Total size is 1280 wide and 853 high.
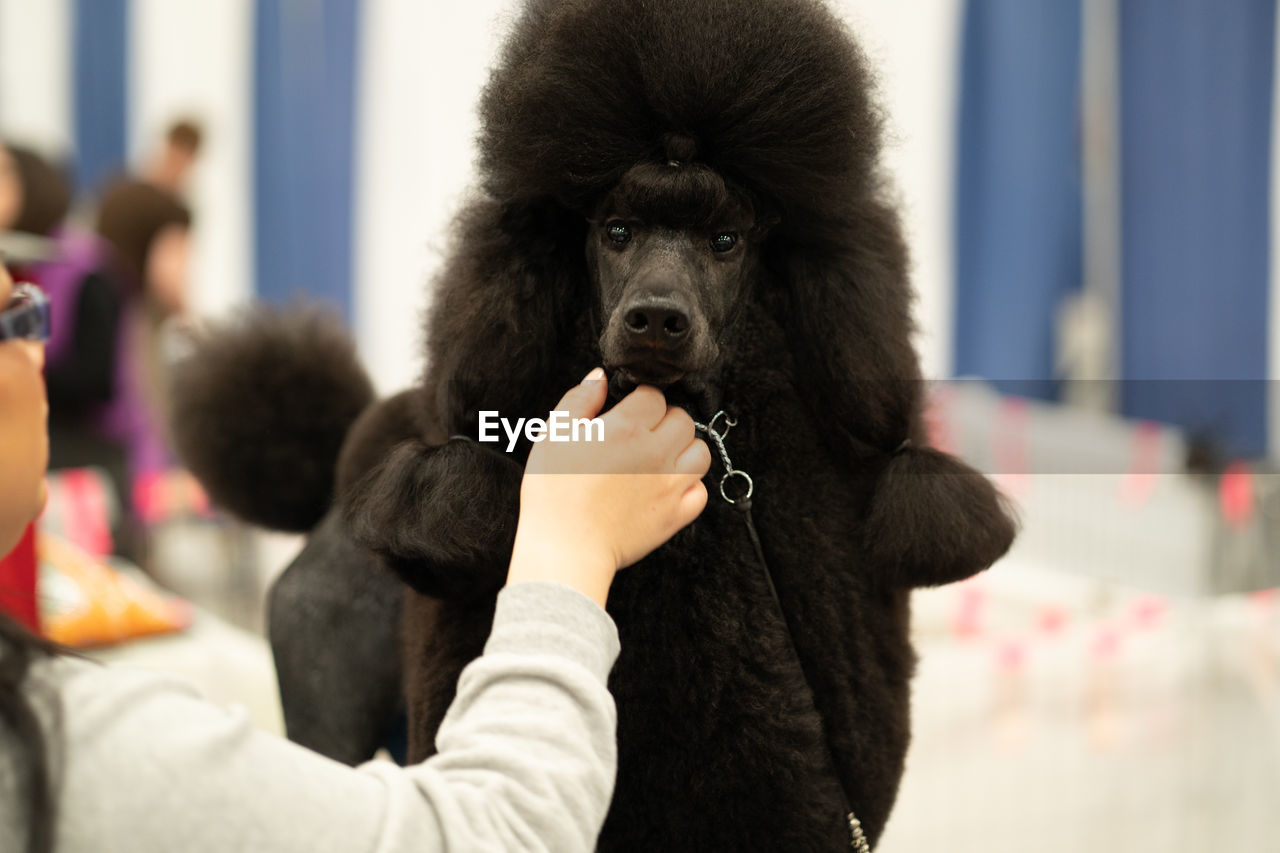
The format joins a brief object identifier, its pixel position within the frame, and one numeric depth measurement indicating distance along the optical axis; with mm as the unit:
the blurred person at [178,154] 3877
